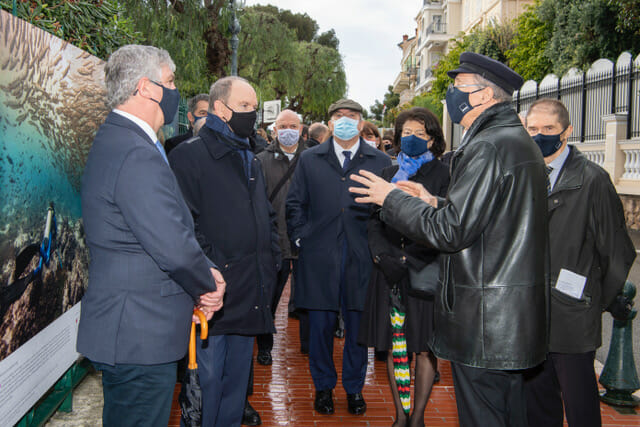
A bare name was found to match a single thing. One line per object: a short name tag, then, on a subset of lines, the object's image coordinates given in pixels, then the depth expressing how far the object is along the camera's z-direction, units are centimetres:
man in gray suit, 246
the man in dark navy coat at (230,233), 358
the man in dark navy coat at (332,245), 472
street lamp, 1457
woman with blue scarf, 401
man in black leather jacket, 264
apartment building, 4071
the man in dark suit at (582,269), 349
